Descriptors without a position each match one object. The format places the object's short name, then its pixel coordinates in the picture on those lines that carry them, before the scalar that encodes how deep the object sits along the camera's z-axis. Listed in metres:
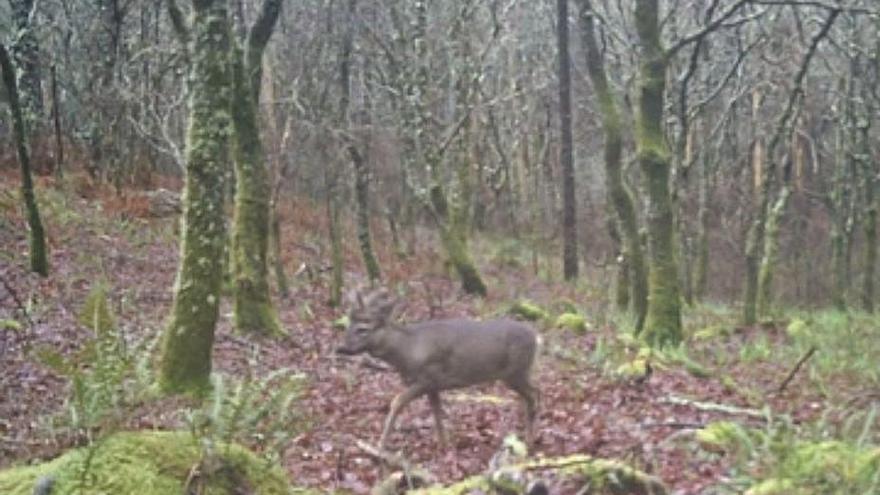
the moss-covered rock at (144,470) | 4.46
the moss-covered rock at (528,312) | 21.06
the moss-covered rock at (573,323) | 19.23
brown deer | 10.52
